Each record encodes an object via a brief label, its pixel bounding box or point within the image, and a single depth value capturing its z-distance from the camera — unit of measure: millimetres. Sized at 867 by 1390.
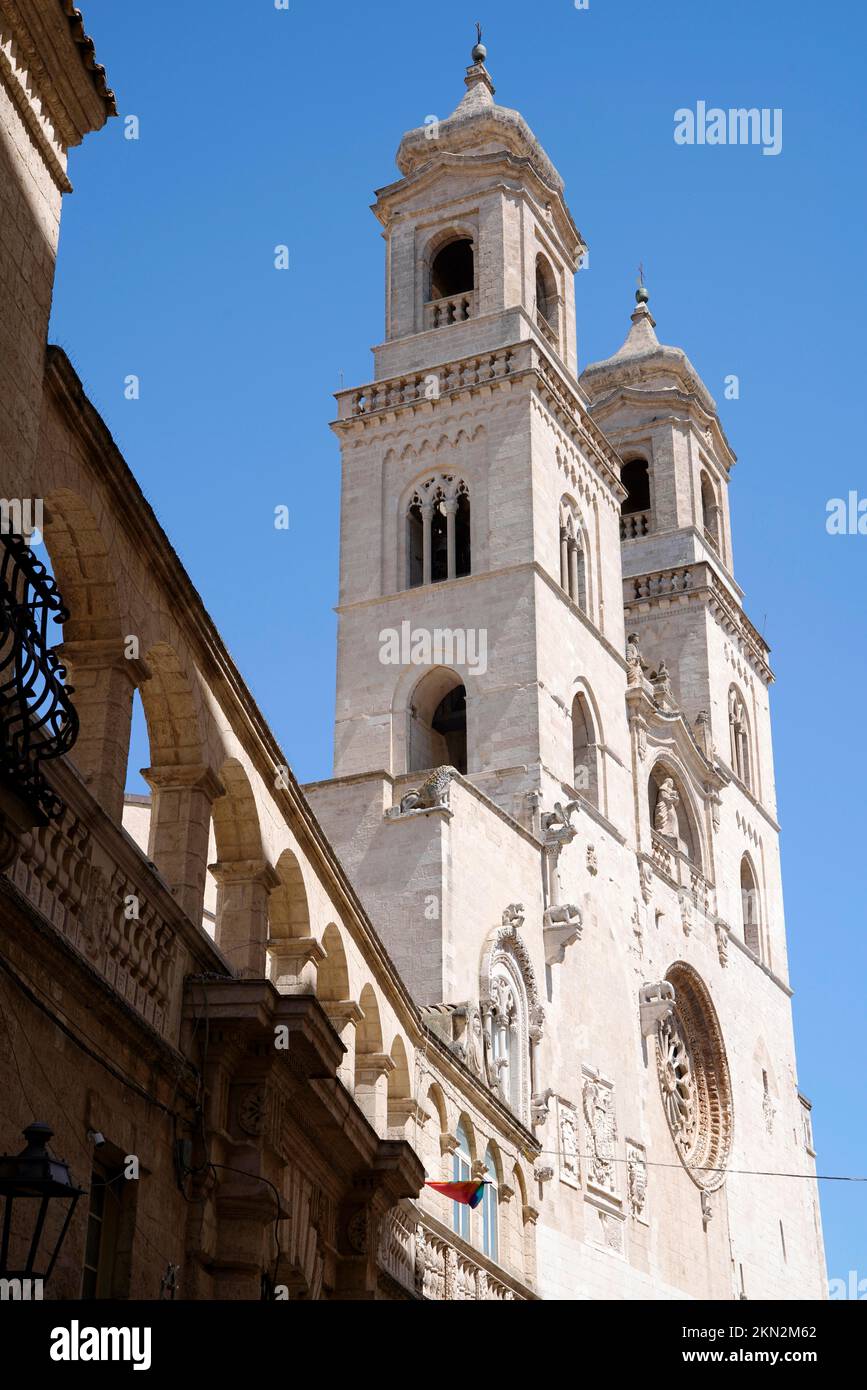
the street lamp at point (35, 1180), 8602
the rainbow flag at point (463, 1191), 20812
